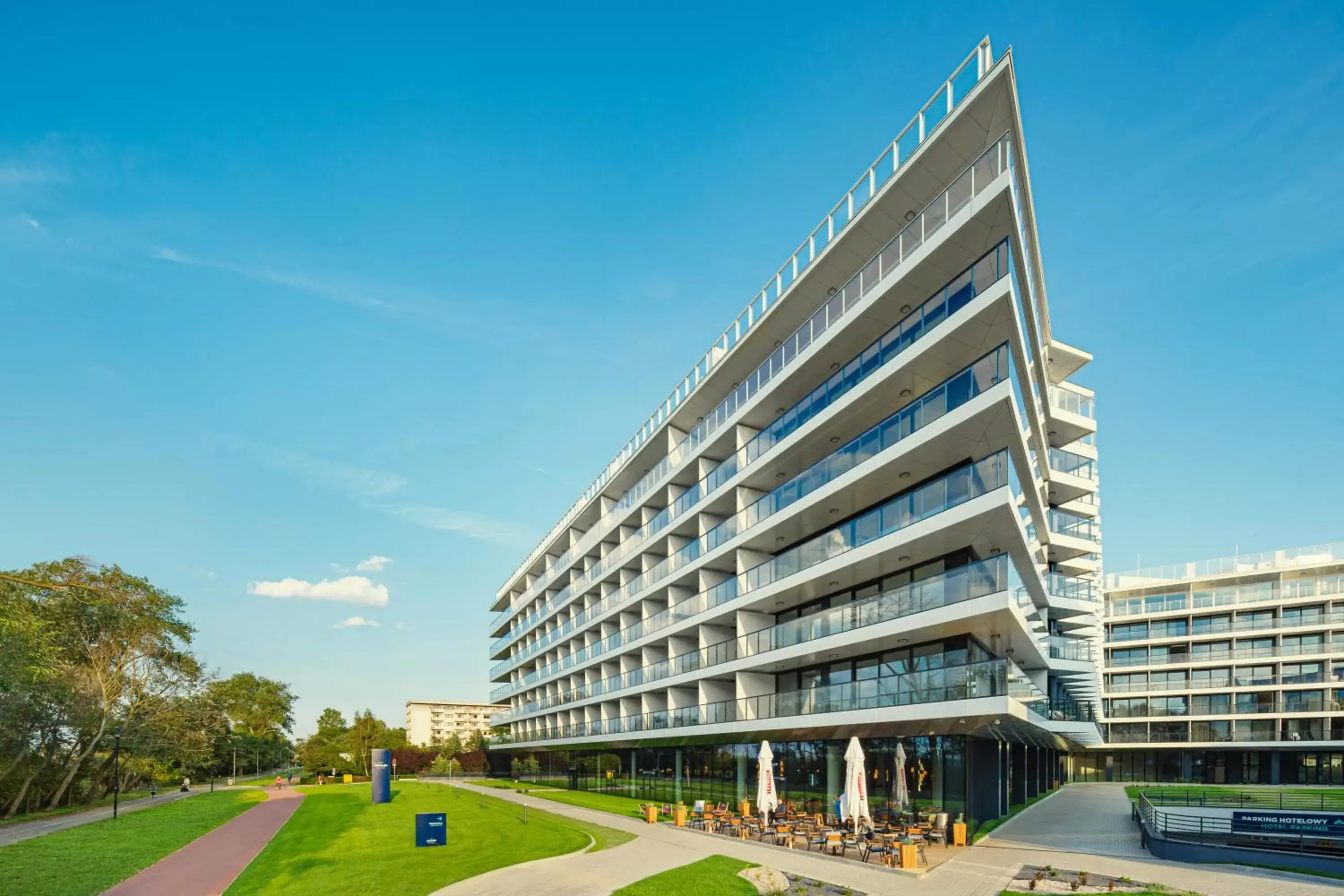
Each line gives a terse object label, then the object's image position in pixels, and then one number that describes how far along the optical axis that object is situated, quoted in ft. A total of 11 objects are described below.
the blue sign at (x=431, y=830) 83.15
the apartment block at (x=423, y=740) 627.05
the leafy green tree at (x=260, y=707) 391.45
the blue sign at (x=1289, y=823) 58.70
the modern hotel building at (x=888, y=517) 69.46
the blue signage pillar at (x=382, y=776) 151.02
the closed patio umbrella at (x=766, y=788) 84.02
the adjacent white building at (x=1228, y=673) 189.16
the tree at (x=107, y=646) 156.87
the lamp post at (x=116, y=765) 136.94
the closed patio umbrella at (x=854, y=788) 72.28
